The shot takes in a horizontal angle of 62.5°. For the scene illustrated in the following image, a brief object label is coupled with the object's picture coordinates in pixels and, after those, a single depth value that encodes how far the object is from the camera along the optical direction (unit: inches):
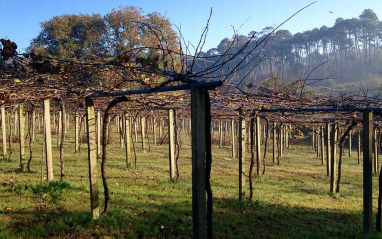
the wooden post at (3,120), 546.0
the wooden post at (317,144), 997.4
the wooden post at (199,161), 154.7
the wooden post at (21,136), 455.6
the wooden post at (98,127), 671.4
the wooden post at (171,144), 463.5
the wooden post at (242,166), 376.5
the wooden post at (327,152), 616.9
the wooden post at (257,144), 515.2
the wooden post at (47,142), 375.8
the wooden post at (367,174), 286.7
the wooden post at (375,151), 647.6
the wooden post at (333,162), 471.3
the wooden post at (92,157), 257.8
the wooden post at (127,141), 561.4
